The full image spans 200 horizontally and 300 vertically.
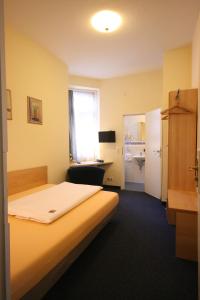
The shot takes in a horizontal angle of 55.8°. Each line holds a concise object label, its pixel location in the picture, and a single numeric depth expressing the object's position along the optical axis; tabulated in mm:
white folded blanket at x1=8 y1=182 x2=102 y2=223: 1872
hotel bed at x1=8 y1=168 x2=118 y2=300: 1177
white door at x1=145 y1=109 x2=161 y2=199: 4121
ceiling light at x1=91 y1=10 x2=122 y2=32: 2520
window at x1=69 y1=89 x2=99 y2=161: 4922
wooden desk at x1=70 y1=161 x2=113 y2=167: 4398
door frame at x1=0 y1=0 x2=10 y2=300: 614
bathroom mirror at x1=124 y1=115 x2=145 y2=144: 5785
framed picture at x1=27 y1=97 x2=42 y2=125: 3121
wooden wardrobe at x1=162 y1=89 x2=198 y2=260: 2701
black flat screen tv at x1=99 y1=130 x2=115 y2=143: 4984
